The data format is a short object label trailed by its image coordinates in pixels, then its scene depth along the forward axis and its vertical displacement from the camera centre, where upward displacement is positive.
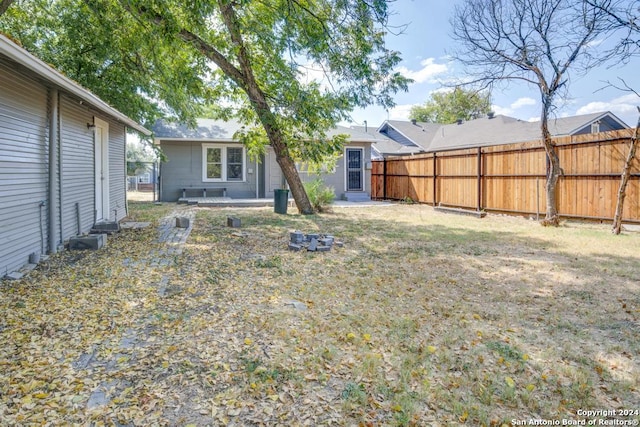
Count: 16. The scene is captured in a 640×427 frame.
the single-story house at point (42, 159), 4.57 +0.54
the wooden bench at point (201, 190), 14.75 +0.28
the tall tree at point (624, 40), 7.49 +3.01
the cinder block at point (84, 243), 6.07 -0.69
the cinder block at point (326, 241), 6.47 -0.69
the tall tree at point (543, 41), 8.42 +3.49
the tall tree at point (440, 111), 36.16 +8.55
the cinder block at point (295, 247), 6.34 -0.77
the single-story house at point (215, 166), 14.73 +1.18
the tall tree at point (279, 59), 7.27 +3.00
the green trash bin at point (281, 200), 11.39 -0.06
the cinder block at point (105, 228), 7.68 -0.58
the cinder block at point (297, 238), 6.53 -0.64
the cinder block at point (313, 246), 6.32 -0.75
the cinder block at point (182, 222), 8.30 -0.50
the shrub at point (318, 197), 11.91 +0.04
